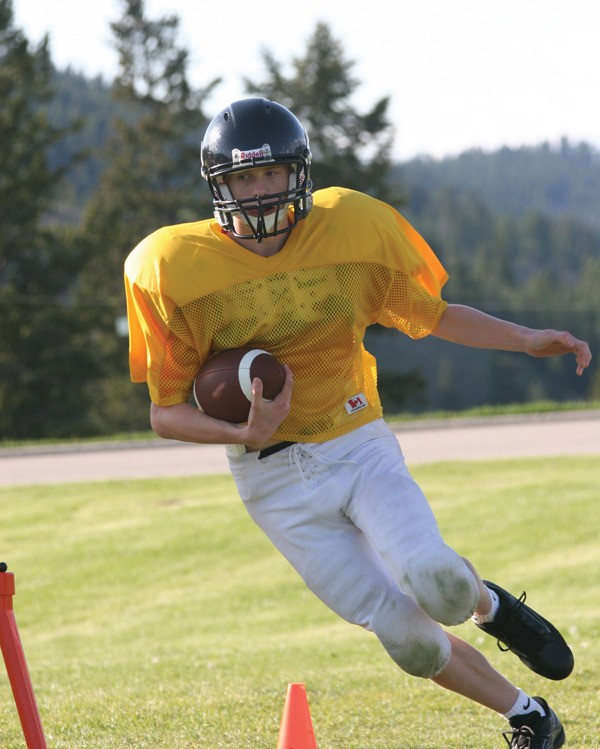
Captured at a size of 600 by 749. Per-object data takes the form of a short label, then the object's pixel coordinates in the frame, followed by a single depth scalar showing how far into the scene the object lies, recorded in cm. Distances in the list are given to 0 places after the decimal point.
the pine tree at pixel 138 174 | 8300
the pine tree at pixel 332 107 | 7900
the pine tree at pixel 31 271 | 7031
